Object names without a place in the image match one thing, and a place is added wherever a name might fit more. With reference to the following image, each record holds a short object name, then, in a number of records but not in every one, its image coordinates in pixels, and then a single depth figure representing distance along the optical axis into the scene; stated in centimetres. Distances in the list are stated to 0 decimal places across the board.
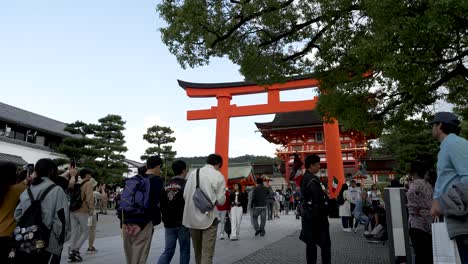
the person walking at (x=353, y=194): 967
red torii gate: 1761
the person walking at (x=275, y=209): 1821
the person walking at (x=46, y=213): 288
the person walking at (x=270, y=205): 1490
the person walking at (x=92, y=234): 631
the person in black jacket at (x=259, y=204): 960
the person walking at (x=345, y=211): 984
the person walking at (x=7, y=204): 290
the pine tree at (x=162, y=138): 3525
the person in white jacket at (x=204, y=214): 388
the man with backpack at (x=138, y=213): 377
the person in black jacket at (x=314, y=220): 418
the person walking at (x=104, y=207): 1856
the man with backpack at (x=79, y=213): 570
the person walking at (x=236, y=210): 869
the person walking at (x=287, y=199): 2184
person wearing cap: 216
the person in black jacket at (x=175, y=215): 424
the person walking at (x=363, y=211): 857
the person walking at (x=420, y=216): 386
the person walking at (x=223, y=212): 848
